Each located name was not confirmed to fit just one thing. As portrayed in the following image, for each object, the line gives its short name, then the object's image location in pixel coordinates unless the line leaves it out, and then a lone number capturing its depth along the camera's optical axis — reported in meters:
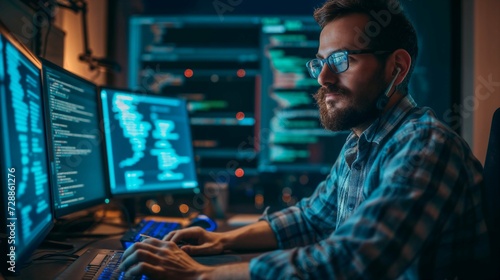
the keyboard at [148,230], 1.10
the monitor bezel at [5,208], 0.66
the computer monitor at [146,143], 1.43
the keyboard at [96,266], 0.82
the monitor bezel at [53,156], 1.00
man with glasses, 0.70
